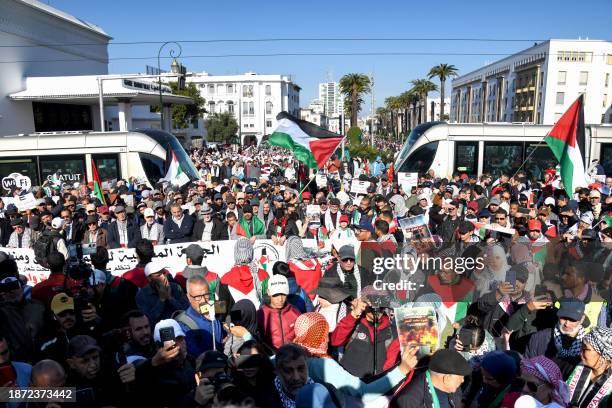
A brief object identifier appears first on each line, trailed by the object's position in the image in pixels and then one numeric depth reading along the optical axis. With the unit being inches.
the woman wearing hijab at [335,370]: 126.9
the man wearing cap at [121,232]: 317.1
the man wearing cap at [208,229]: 315.0
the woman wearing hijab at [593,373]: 122.2
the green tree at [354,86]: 2276.1
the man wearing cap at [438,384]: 117.0
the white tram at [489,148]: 657.0
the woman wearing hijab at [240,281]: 212.8
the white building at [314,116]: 6397.6
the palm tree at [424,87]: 2522.1
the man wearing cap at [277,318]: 165.8
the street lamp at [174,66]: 791.7
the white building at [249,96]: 3887.8
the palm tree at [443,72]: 2276.1
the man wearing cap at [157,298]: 182.1
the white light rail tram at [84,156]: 621.6
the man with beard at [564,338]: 147.9
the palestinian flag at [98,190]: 415.5
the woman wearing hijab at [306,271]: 227.5
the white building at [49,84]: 1193.4
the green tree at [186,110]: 2285.9
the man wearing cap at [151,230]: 323.6
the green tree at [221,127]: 2947.8
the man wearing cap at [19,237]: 311.4
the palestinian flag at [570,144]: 334.0
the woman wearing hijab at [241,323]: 145.3
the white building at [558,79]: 2391.7
